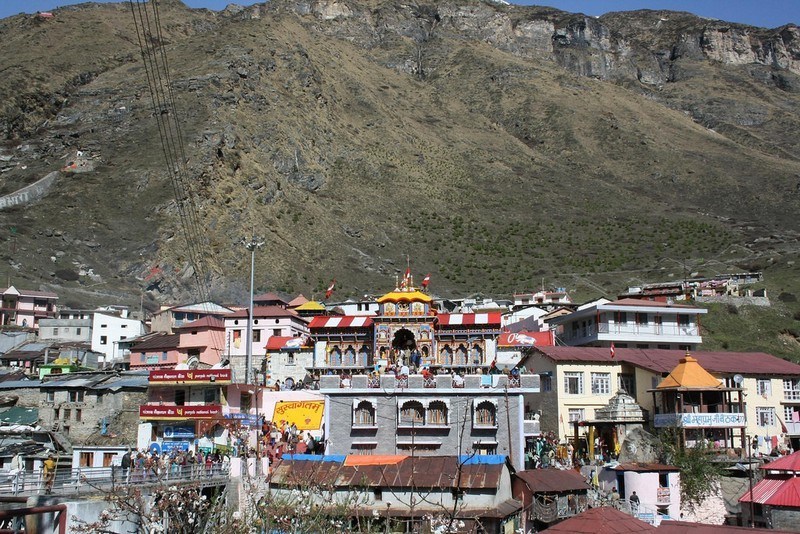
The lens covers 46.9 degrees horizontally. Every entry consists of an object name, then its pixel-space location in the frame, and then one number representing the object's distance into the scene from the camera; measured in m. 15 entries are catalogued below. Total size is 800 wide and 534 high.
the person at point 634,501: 37.75
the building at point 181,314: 72.94
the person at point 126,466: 29.90
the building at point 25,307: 87.56
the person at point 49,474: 26.94
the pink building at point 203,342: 62.75
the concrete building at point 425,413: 40.31
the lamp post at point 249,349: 50.66
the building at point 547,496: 35.28
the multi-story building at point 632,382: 46.62
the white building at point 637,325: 60.66
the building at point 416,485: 33.19
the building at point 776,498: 36.22
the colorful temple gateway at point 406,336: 54.56
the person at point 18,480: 25.88
